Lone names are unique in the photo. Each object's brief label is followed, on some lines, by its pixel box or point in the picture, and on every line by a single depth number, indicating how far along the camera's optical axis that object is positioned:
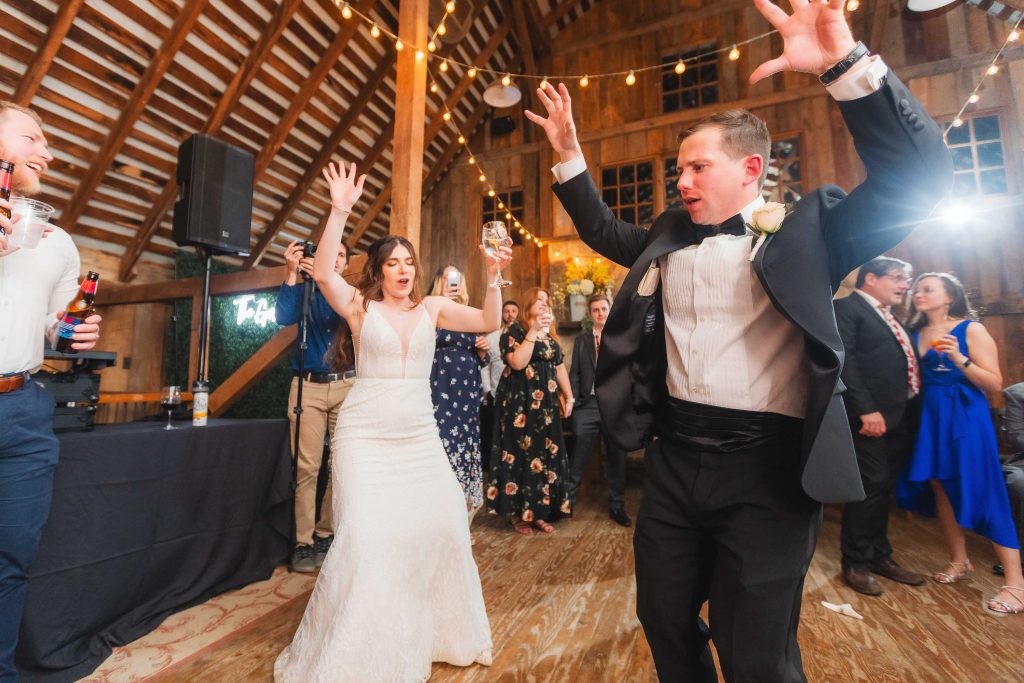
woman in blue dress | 2.45
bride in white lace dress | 1.58
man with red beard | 1.34
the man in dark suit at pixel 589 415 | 3.65
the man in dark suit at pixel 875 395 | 2.53
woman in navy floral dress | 2.89
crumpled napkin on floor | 2.19
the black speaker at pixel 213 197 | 2.98
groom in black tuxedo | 0.86
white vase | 6.02
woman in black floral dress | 3.39
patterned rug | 1.74
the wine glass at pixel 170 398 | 2.16
